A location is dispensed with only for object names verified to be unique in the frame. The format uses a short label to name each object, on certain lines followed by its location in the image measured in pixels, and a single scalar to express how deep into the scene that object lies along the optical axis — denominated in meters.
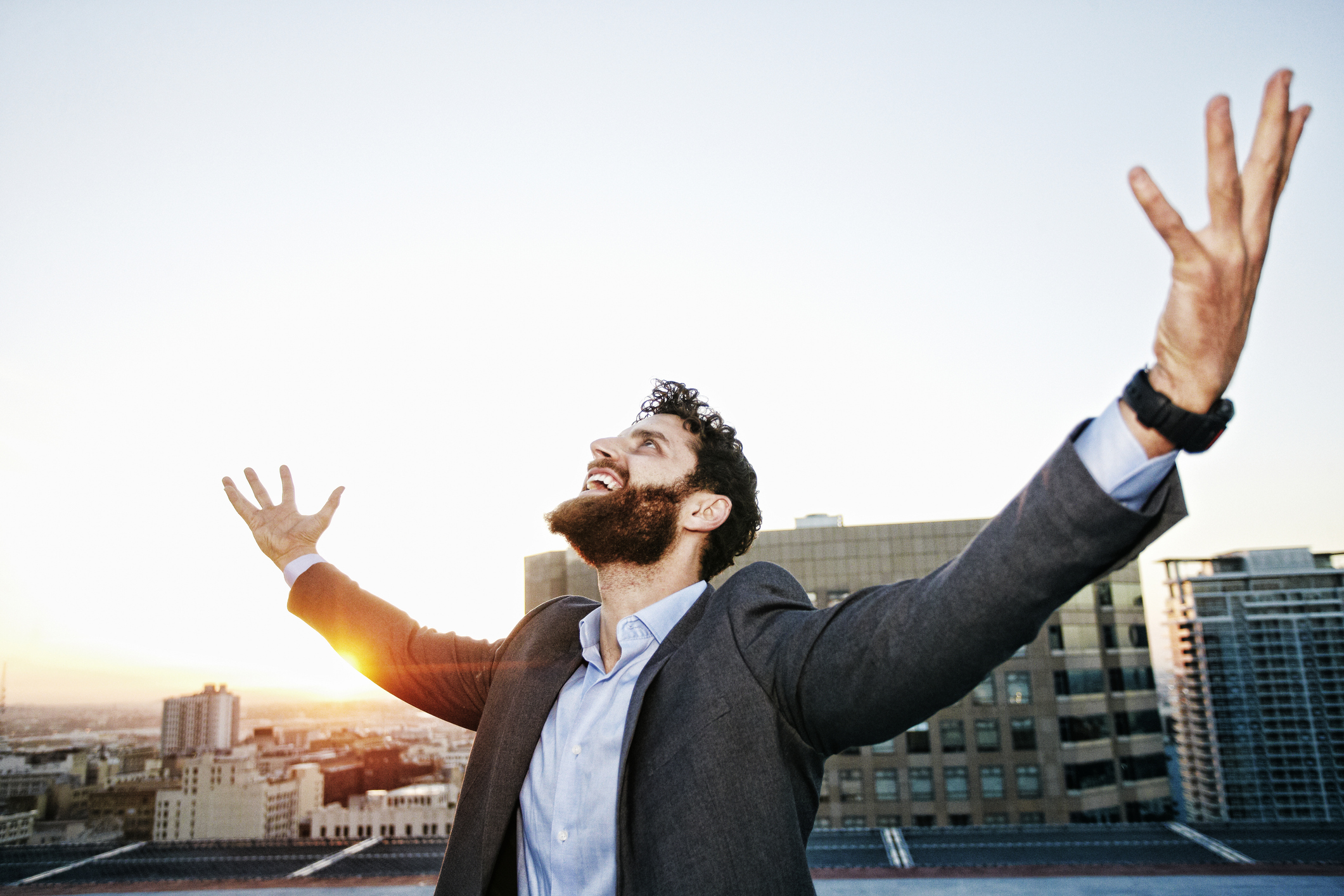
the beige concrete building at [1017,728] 45.28
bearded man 1.03
